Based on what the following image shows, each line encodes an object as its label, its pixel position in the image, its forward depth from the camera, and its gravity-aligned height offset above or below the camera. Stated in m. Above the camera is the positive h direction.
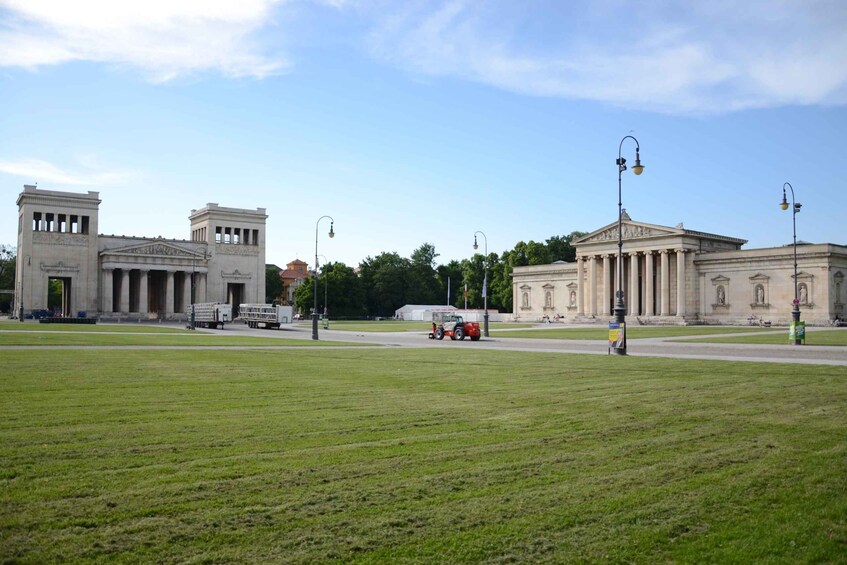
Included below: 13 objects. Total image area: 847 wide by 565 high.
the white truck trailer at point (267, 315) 81.69 -1.19
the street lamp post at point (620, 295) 32.74 +0.54
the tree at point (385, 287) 158.50 +4.44
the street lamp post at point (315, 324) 50.94 -1.41
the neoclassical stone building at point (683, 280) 89.19 +3.93
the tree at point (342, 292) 146.38 +3.04
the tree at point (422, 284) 161.25 +5.22
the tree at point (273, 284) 176.00 +5.61
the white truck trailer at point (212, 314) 83.69 -1.09
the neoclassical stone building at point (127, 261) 110.88 +7.69
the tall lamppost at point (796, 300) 42.19 +0.46
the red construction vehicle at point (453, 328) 52.06 -1.69
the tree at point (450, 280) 173.75 +6.65
